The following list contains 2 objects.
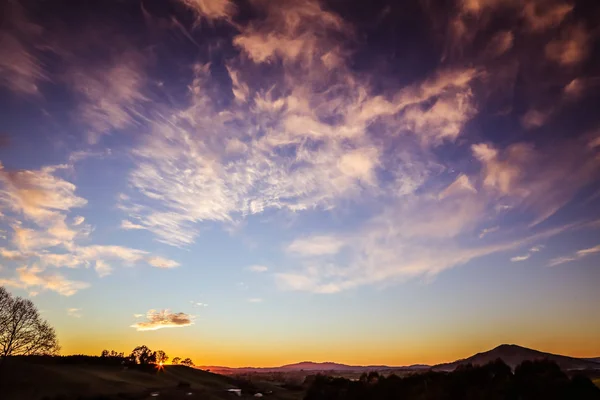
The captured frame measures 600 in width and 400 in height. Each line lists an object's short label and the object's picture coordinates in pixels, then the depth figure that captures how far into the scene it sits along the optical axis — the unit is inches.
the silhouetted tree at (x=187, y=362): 3417.8
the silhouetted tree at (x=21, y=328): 2031.3
